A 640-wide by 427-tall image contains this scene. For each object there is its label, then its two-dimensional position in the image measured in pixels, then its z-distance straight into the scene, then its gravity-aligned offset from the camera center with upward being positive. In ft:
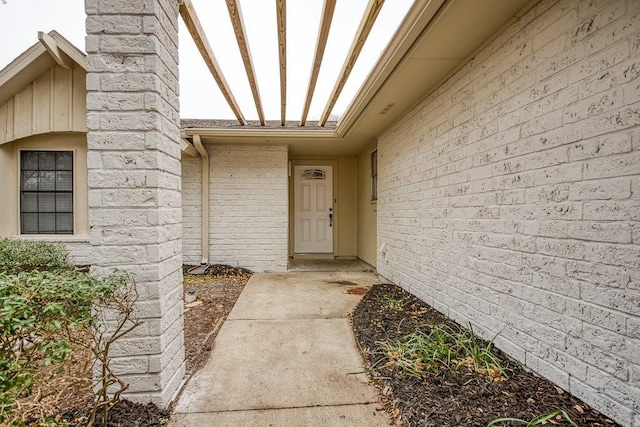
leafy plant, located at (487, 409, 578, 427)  4.70 -3.30
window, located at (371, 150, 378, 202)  18.56 +2.48
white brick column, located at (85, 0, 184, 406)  5.11 +1.14
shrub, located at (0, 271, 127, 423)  3.37 -1.27
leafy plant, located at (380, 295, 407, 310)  10.81 -3.27
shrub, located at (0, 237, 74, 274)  11.97 -1.63
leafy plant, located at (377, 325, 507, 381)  6.46 -3.30
